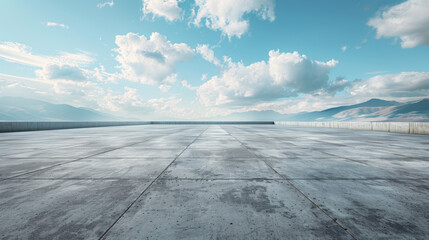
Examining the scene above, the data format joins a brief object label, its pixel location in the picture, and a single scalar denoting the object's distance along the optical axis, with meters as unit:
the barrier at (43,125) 20.27
